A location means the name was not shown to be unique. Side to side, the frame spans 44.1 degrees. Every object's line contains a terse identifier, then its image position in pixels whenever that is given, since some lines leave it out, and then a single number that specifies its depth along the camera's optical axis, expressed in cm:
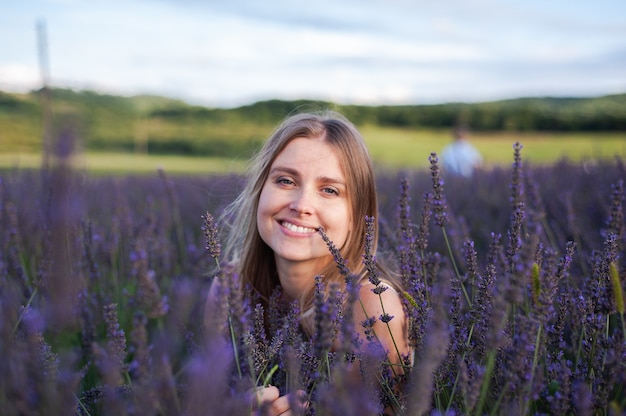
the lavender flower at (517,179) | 93
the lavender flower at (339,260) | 76
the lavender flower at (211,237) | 75
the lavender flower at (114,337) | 67
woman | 100
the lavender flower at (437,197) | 87
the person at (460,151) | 801
